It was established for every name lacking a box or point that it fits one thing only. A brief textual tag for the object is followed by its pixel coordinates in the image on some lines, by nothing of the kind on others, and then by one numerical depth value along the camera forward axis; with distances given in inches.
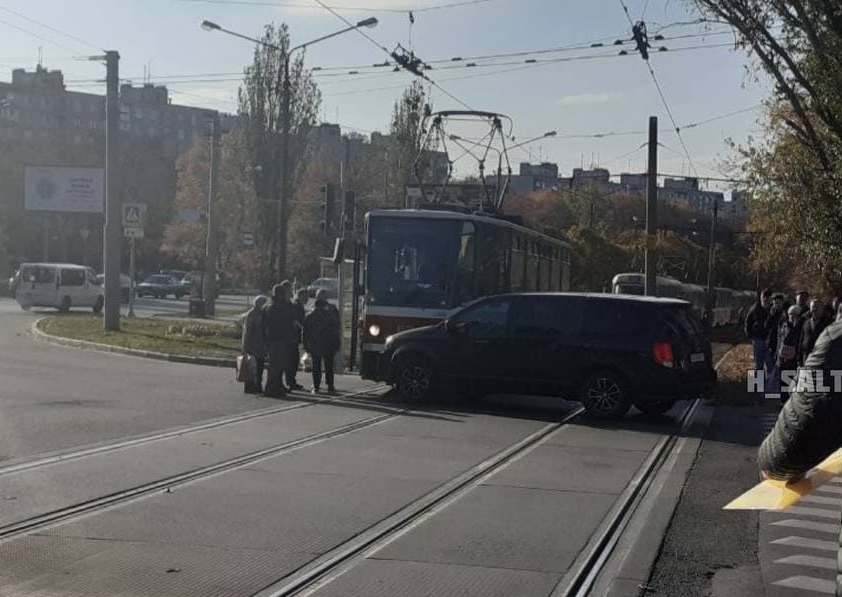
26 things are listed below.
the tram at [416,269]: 737.6
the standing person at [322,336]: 717.3
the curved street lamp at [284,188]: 1083.9
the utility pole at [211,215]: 1557.6
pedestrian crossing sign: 1220.5
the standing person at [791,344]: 696.4
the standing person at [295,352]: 721.0
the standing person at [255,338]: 697.0
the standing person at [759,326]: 787.4
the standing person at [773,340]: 774.5
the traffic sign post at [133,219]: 1221.1
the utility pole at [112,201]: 1172.5
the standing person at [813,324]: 654.5
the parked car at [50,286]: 1708.9
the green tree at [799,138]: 689.6
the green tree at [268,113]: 1716.3
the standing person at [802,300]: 719.1
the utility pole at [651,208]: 1240.2
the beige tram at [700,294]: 1795.0
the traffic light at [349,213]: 898.7
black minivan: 621.3
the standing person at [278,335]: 692.1
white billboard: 2198.6
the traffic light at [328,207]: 913.5
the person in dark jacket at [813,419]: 139.3
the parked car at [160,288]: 2844.5
